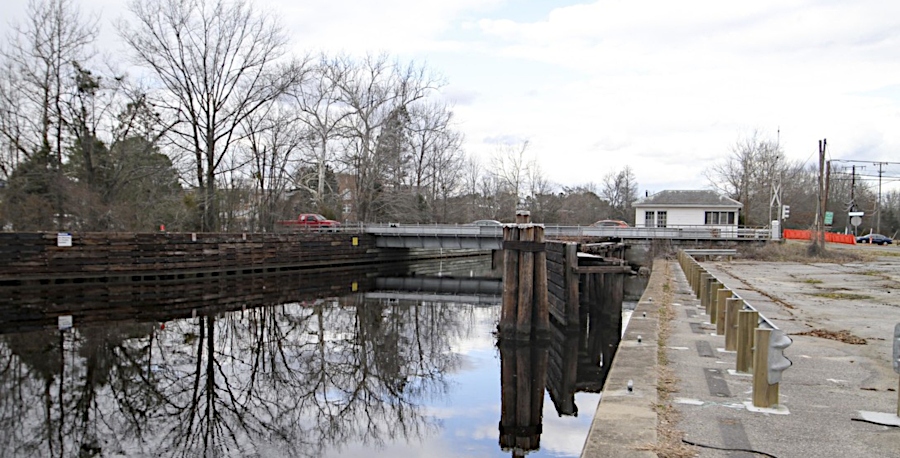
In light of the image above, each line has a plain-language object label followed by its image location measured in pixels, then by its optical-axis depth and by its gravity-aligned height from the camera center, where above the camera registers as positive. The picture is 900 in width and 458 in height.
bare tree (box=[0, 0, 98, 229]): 35.00 +4.82
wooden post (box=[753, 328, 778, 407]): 6.40 -1.56
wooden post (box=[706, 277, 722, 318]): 12.30 -1.54
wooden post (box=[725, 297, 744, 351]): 9.12 -1.49
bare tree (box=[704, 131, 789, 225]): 73.88 +4.59
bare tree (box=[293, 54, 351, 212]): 50.88 +7.12
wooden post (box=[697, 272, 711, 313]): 14.69 -1.66
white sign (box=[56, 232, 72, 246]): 27.56 -1.37
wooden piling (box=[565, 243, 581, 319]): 17.70 -1.88
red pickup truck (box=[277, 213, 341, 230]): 46.44 -0.91
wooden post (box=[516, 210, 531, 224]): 16.50 -0.09
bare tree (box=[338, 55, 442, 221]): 51.44 +6.02
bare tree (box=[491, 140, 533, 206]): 82.44 +3.93
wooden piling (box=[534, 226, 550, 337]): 15.88 -1.94
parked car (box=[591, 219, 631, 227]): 55.08 -0.71
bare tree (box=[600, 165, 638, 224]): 100.00 +3.65
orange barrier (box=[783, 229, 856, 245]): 57.38 -1.69
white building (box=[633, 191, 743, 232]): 50.56 +0.46
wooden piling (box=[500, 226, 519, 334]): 15.88 -1.75
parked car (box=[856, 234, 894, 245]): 62.51 -1.97
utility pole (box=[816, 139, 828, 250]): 38.72 -0.08
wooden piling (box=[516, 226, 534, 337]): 15.75 -1.80
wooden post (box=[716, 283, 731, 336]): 10.54 -1.50
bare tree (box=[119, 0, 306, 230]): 38.69 +7.40
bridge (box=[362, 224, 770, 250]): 42.06 -1.28
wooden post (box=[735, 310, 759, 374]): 7.61 -1.48
